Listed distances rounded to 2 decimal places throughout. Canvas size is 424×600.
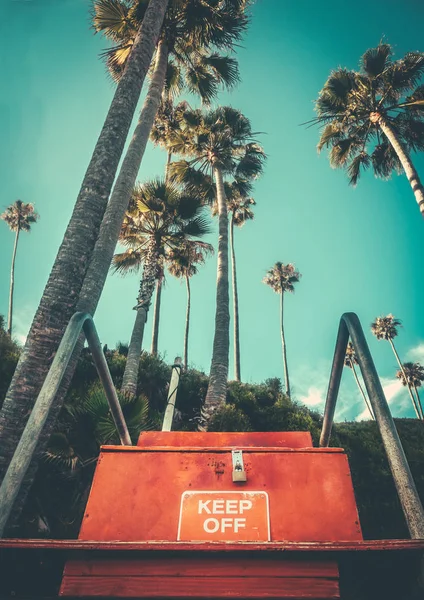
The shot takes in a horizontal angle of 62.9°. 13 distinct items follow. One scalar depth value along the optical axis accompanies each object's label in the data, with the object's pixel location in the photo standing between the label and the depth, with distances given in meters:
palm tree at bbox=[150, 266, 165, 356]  18.56
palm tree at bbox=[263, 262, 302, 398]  34.91
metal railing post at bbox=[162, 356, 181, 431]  3.73
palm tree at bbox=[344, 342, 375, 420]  32.78
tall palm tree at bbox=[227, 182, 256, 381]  22.59
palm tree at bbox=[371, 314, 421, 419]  39.88
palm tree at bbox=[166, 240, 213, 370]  14.25
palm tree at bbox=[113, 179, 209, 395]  11.73
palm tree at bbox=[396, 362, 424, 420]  40.59
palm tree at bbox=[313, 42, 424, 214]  12.58
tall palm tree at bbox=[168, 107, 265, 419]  14.66
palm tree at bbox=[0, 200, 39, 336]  34.16
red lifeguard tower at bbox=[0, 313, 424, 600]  1.53
